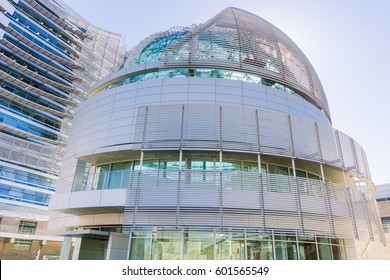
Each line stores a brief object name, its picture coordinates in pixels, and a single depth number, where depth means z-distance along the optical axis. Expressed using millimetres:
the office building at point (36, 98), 37969
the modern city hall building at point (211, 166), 13422
